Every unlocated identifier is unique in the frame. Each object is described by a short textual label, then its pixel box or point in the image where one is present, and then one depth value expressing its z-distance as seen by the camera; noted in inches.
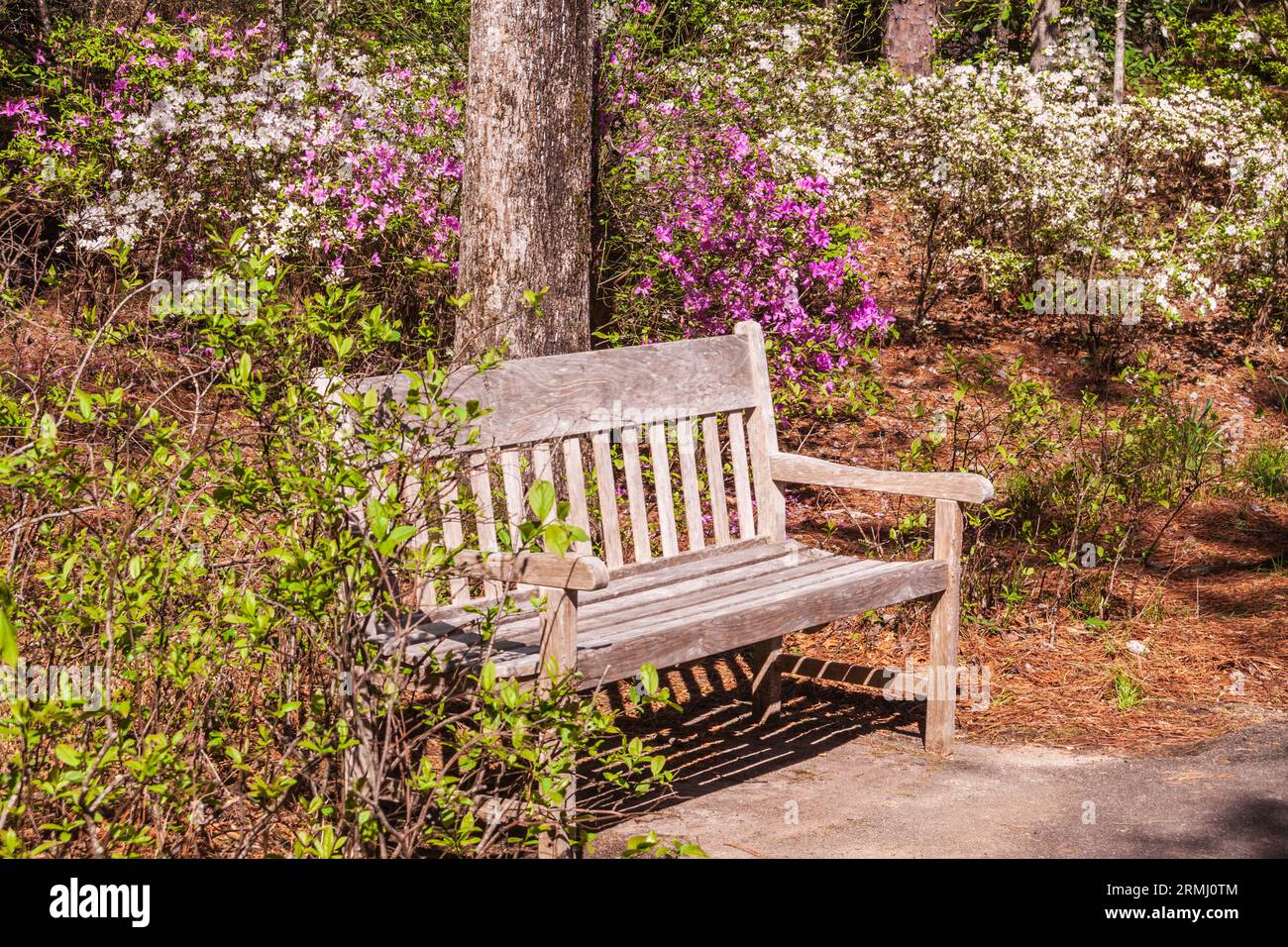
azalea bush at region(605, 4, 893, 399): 251.3
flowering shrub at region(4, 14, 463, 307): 264.4
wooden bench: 131.0
